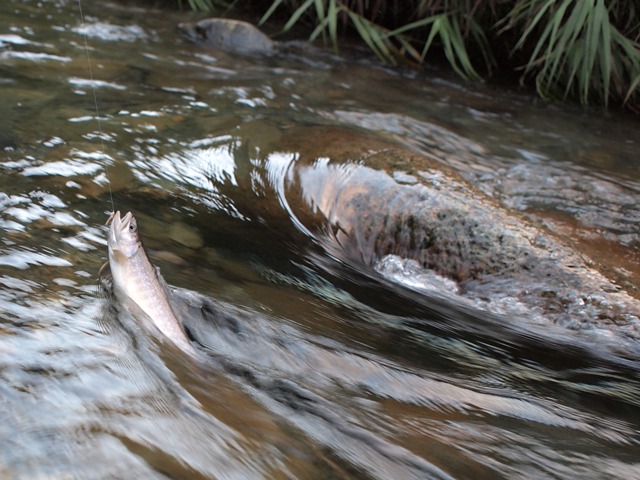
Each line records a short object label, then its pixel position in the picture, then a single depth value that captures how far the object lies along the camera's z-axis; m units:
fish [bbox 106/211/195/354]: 2.39
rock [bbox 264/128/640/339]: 3.31
